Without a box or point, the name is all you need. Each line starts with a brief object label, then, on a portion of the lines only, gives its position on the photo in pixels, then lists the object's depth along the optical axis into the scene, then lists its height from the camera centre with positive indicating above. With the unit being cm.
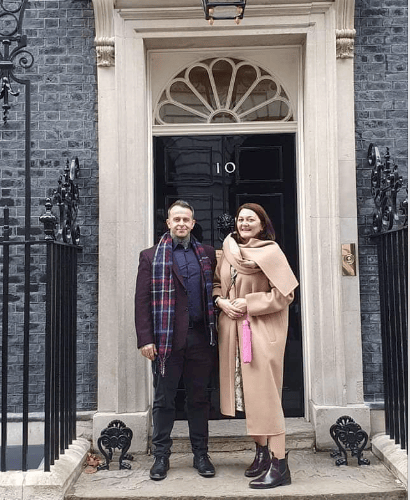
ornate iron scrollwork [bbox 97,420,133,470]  482 -129
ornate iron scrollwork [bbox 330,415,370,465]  483 -129
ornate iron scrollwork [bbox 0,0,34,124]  434 +160
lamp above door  446 +200
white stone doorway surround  526 +79
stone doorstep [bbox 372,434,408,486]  441 -138
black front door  576 +91
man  441 -37
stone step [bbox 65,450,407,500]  418 -149
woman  428 -38
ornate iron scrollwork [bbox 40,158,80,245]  425 +54
